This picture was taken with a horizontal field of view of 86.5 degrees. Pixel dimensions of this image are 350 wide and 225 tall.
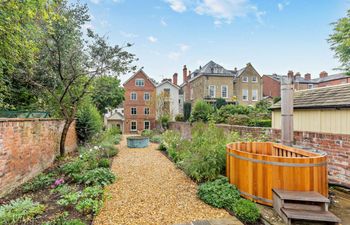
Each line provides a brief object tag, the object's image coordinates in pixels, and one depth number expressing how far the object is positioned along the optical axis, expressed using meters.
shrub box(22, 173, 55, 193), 4.90
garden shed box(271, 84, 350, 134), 4.89
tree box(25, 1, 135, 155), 6.75
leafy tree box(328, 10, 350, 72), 12.05
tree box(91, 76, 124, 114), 8.73
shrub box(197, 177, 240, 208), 3.94
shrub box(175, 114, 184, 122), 25.01
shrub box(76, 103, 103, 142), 11.41
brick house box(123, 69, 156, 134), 27.52
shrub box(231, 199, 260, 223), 3.34
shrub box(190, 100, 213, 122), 16.72
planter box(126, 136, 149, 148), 12.97
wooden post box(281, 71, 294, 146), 5.21
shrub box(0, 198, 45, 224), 3.15
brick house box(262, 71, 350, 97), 32.56
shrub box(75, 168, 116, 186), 5.18
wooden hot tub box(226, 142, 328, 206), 3.62
